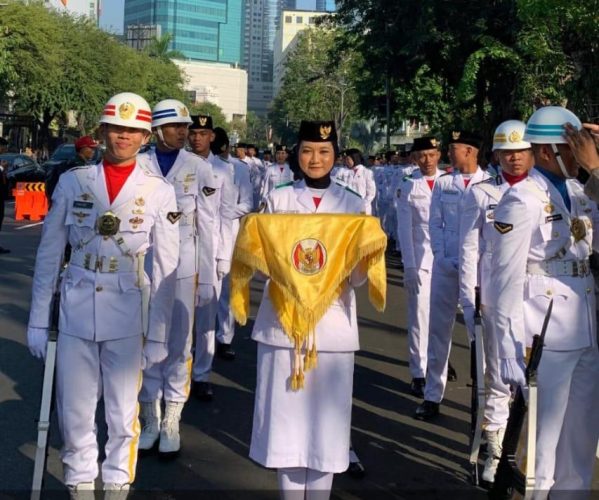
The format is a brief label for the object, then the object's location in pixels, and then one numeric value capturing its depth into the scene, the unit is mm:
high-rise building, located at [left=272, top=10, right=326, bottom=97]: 189975
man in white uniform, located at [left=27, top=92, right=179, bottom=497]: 4699
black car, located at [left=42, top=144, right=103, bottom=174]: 33094
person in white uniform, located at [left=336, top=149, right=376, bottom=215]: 20406
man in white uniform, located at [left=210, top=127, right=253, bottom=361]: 9570
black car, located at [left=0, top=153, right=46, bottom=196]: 31297
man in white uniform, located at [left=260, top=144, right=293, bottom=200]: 15422
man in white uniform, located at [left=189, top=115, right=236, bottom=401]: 7540
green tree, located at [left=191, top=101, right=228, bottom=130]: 127875
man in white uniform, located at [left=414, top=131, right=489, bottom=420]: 7312
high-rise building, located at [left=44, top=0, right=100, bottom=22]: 96606
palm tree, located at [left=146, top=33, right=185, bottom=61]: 102188
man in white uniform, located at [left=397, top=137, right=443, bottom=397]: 8164
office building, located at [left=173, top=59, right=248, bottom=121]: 191125
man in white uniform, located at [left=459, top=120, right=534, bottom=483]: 5984
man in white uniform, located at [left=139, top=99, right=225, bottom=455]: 6410
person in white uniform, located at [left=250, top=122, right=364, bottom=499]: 4328
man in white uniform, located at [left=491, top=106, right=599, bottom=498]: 4461
